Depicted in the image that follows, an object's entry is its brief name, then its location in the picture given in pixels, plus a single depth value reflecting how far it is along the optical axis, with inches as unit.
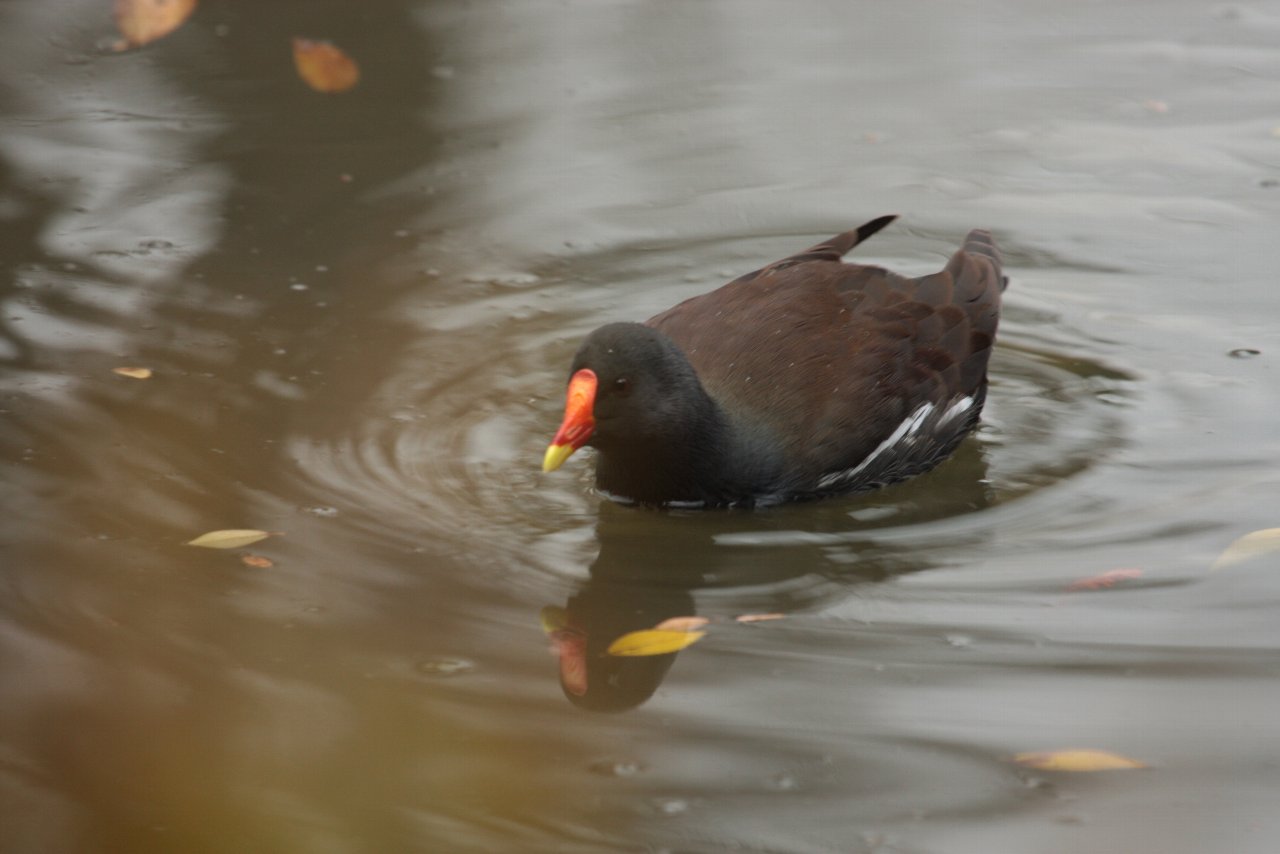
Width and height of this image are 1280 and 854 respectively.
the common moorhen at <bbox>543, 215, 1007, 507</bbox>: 395.5
